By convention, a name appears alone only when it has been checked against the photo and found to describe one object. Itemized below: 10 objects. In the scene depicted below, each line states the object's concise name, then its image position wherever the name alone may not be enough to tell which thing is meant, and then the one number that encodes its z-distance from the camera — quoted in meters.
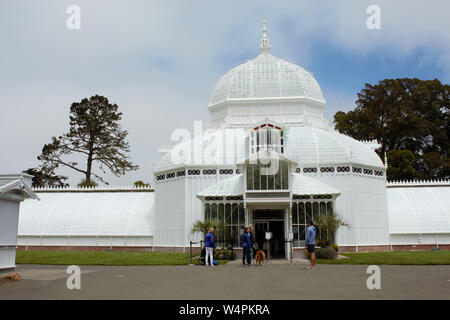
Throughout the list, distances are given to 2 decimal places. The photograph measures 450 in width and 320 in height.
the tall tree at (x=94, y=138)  61.94
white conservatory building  29.84
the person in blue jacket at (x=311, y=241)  19.05
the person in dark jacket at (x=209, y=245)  22.08
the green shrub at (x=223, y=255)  26.12
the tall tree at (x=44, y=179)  61.06
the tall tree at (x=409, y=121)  55.41
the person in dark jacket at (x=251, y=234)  22.08
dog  22.18
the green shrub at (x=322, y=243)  25.85
